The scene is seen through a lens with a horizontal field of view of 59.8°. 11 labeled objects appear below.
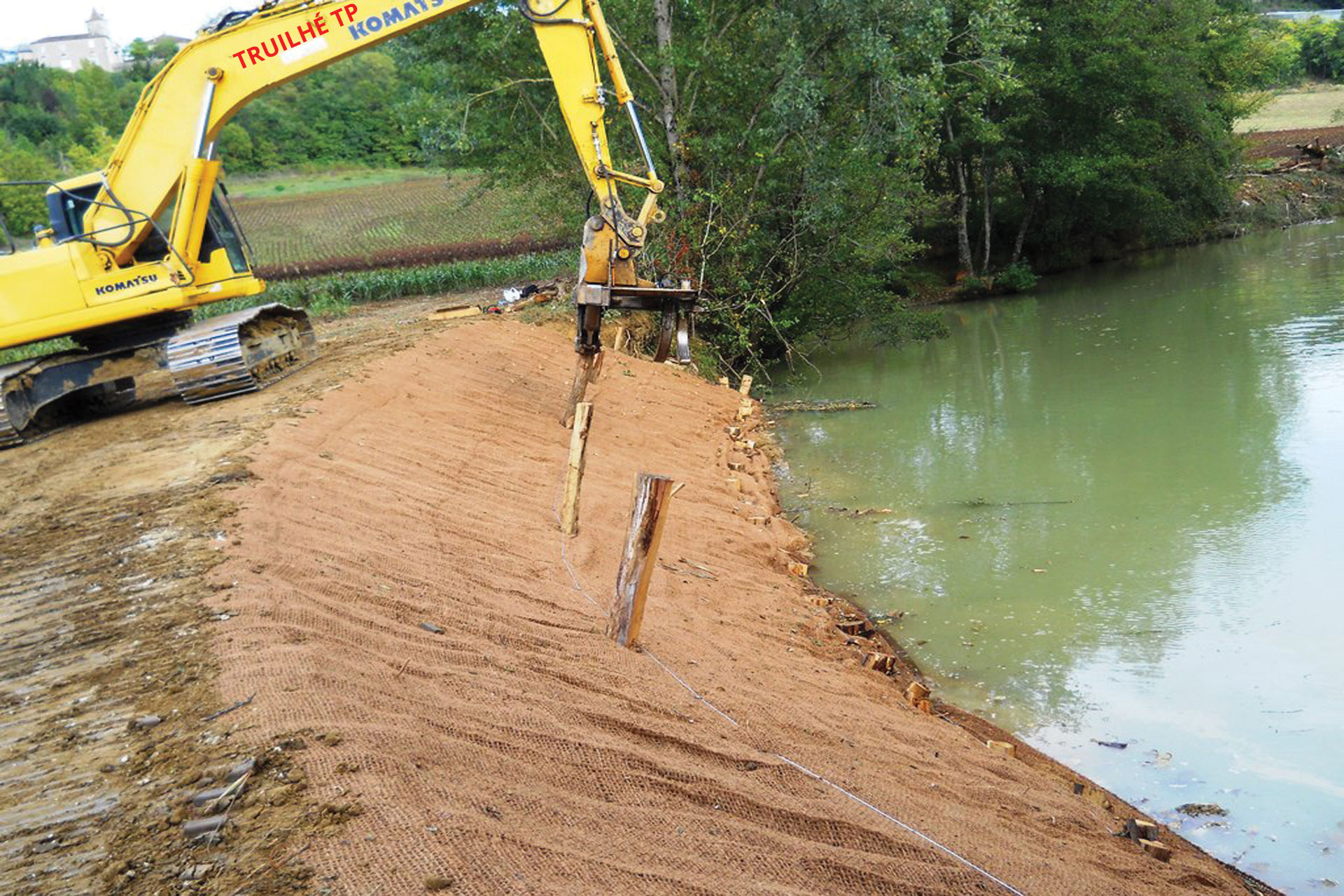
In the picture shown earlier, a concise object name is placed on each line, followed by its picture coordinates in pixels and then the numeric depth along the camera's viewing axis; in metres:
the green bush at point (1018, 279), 30.23
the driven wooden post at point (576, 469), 9.23
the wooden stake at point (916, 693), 7.44
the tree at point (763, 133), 19.48
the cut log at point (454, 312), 19.12
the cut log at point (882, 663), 8.12
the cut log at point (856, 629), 8.93
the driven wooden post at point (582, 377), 11.80
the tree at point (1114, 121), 28.38
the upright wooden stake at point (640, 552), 6.90
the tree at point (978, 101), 19.92
